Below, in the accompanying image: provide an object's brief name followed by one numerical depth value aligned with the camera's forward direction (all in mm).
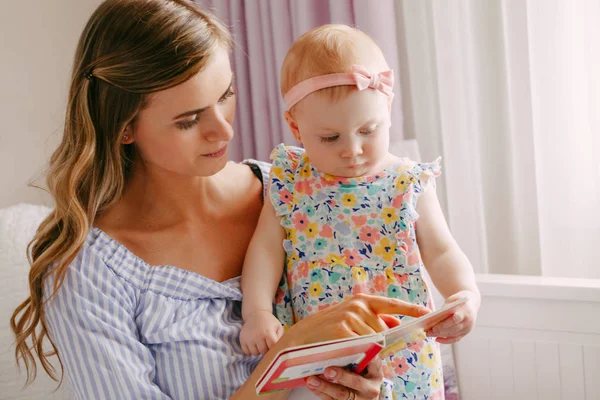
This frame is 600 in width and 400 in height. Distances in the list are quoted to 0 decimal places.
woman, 1425
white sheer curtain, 2166
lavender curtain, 2393
